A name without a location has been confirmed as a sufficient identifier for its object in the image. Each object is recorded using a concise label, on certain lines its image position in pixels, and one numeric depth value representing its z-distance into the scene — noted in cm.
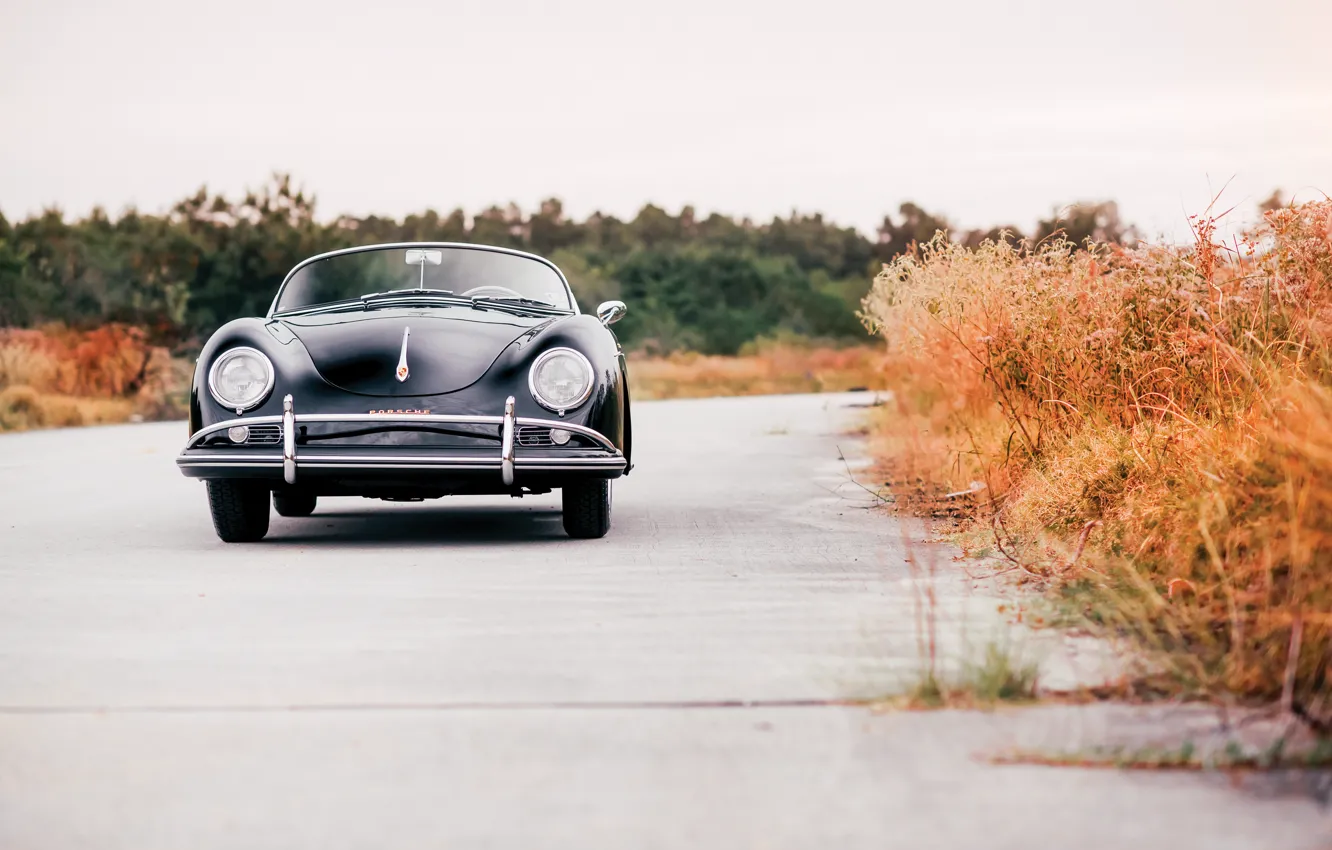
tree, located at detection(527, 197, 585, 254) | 9400
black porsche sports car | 862
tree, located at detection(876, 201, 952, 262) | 9500
